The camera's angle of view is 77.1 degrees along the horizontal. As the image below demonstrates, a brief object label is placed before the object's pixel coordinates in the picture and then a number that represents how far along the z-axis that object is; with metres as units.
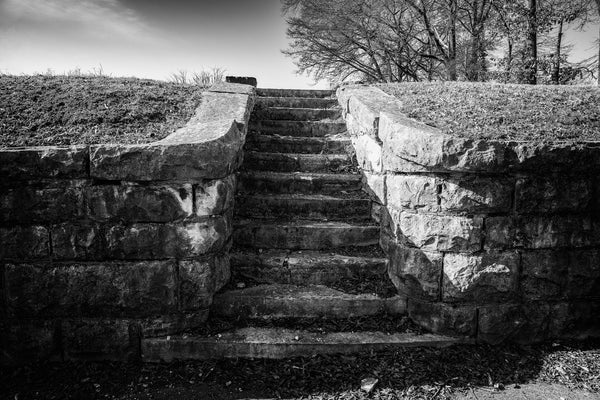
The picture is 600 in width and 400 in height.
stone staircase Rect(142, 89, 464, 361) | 2.62
